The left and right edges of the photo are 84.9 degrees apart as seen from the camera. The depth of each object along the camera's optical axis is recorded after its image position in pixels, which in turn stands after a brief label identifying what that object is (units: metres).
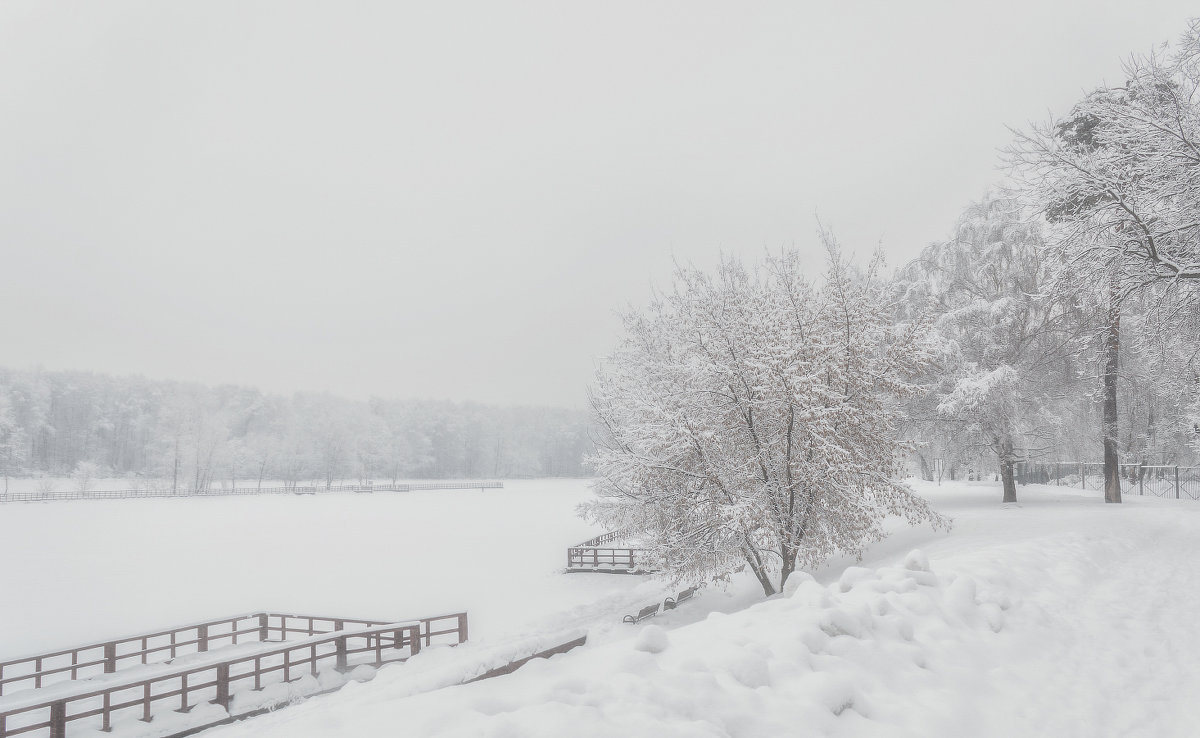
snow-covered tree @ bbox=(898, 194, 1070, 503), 19.61
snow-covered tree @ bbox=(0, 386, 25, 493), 85.56
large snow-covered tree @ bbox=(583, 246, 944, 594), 12.06
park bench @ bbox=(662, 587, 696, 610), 15.59
